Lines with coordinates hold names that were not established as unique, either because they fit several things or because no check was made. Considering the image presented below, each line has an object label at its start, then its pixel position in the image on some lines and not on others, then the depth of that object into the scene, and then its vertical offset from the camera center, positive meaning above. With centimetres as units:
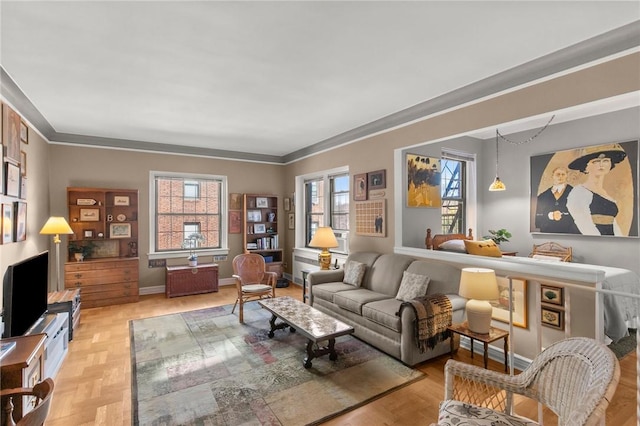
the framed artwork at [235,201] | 654 +33
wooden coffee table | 292 -107
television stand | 271 -116
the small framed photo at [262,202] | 678 +32
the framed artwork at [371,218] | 449 -3
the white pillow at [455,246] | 384 -38
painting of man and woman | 420 +36
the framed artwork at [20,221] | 354 -4
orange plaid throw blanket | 296 -99
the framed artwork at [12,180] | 327 +40
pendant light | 479 +45
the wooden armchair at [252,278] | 443 -95
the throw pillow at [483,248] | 348 -37
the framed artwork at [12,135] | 325 +90
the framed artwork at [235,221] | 653 -9
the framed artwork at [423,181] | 438 +50
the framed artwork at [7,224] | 318 -7
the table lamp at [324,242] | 493 -40
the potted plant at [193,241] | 618 -49
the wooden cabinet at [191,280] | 555 -113
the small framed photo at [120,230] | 541 -22
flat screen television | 204 -57
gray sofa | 305 -97
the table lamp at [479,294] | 275 -69
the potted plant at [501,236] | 508 -33
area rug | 231 -143
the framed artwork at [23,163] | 372 +66
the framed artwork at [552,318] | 279 -92
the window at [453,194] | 529 +38
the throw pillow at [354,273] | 429 -79
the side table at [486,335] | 279 -108
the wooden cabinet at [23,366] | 179 -88
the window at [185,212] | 594 +10
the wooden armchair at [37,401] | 114 -75
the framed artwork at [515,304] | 300 -88
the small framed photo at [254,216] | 668 +1
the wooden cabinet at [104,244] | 493 -46
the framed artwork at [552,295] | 280 -72
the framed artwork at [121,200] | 544 +30
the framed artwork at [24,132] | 371 +104
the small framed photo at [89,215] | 520 +4
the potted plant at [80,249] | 507 -53
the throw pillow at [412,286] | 346 -79
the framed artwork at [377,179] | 447 +54
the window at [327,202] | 564 +29
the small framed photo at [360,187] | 482 +46
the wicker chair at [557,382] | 120 -79
